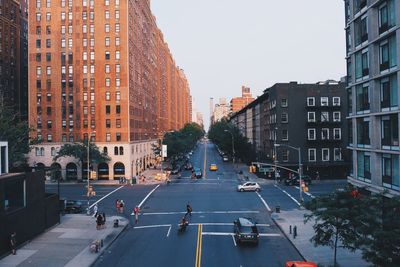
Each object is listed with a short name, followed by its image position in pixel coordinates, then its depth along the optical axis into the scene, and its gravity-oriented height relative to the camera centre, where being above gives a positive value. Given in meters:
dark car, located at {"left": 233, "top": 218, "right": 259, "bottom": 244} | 30.75 -6.87
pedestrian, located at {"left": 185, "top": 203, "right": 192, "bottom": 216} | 42.77 -7.06
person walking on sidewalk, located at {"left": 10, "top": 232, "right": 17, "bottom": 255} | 29.38 -7.06
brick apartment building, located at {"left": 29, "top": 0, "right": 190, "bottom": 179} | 82.88 +12.89
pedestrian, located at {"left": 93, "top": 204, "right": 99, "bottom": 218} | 43.06 -7.26
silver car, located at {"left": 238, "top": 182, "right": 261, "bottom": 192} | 62.09 -6.89
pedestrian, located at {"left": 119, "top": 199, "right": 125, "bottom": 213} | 46.27 -7.22
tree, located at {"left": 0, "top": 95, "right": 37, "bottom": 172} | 56.19 +1.13
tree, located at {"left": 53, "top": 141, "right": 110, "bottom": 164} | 75.54 -1.59
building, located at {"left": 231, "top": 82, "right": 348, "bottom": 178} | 76.38 +2.75
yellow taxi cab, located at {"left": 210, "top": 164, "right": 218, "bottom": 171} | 97.69 -6.24
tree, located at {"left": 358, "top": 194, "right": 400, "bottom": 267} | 18.41 -4.55
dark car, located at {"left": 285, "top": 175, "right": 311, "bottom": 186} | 69.25 -6.67
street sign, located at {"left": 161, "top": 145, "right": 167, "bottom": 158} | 83.88 -1.36
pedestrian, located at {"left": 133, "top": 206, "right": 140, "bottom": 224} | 40.70 -7.16
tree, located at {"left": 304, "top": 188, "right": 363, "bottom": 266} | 23.95 -4.50
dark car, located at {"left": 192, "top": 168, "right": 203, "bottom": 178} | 82.12 -6.42
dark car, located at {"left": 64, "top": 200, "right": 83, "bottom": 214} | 46.84 -7.26
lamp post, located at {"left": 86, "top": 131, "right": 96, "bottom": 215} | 44.81 -7.40
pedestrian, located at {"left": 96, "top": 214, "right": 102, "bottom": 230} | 36.84 -7.06
